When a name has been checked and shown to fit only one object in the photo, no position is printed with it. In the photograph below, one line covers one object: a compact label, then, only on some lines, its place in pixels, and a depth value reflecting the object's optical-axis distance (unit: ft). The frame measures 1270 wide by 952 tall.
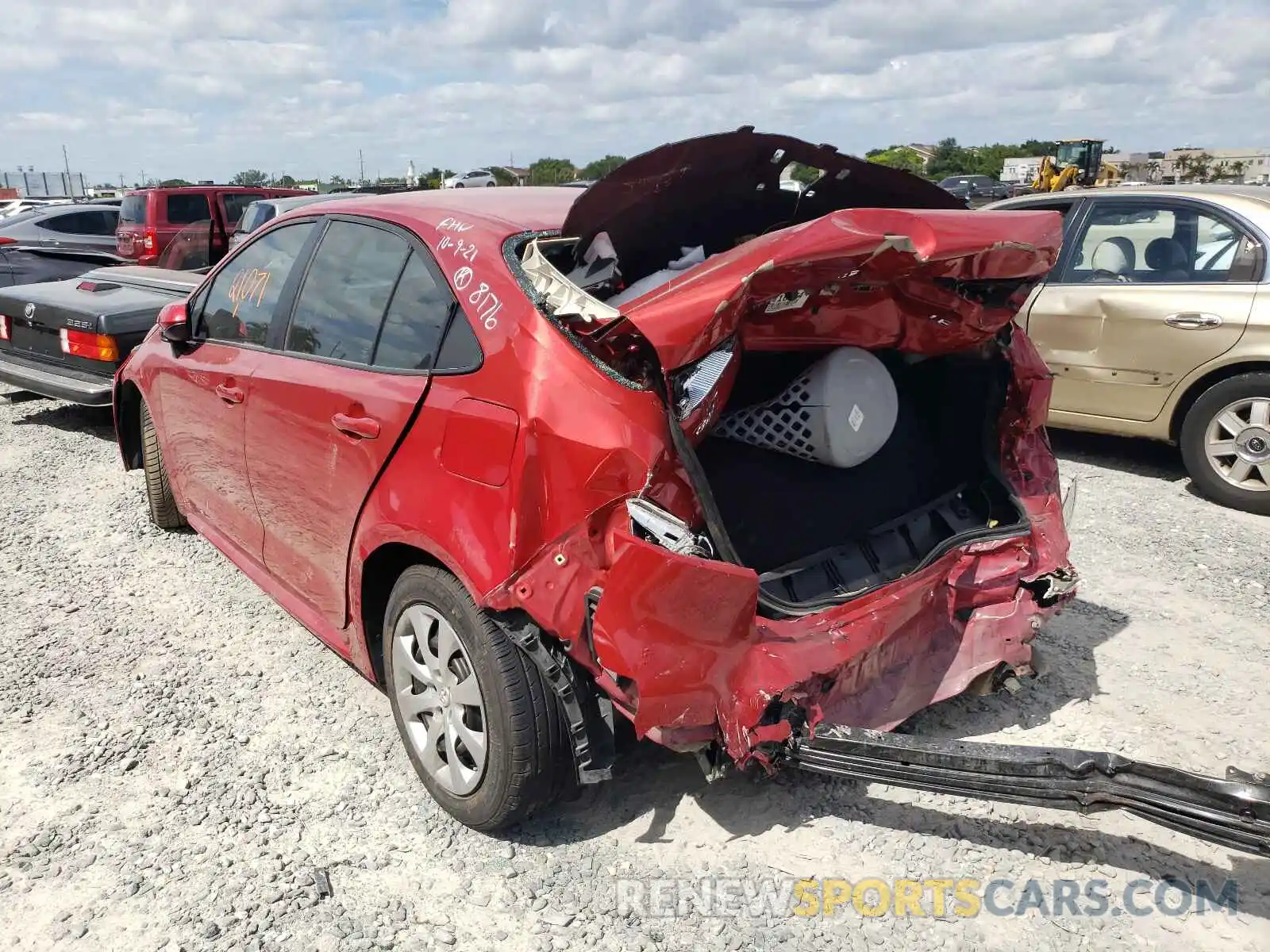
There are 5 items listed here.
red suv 40.75
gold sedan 17.31
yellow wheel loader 80.55
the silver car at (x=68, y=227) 44.16
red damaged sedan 7.52
